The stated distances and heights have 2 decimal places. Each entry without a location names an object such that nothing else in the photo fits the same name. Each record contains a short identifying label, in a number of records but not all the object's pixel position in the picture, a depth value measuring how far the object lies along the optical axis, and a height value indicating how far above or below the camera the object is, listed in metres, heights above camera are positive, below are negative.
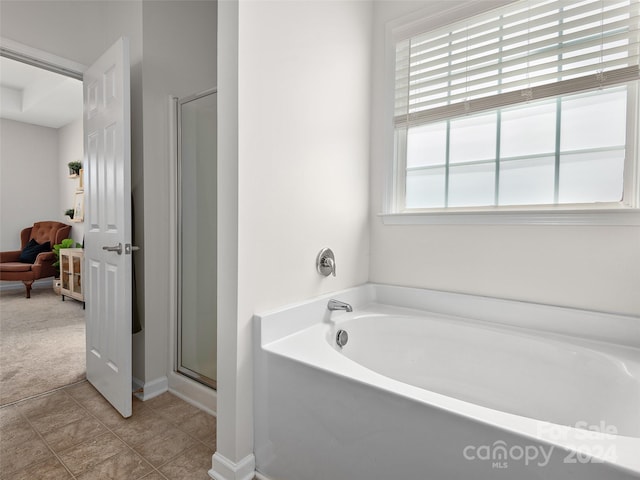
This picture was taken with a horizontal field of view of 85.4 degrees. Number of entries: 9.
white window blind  1.45 +0.81
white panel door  1.81 -0.01
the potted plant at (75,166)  5.29 +0.85
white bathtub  0.82 -0.54
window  1.46 +0.57
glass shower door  2.03 -0.09
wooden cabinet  4.39 -0.68
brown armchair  4.67 -0.54
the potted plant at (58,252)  4.91 -0.44
